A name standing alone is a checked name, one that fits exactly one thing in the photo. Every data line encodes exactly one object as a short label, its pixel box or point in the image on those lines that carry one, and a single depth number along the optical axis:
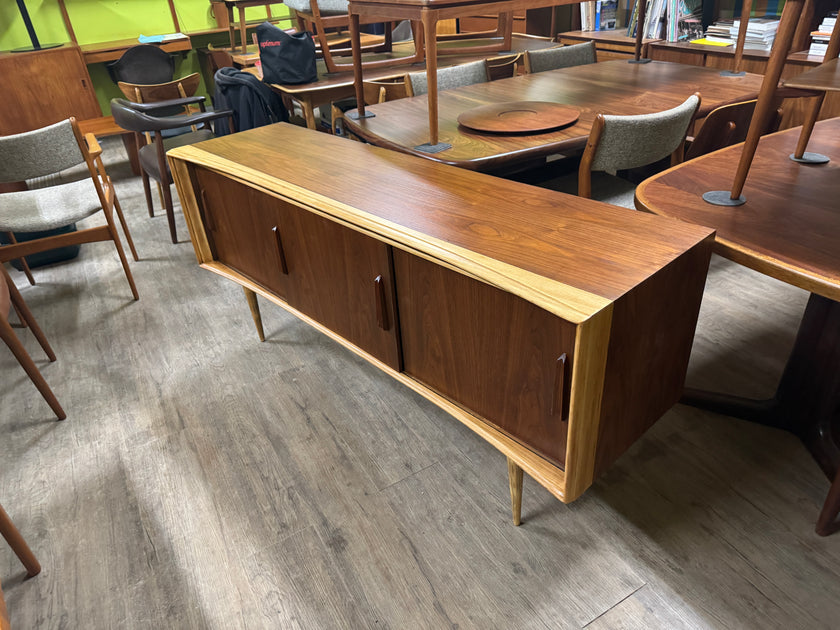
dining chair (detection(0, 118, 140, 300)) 2.12
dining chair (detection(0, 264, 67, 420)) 1.64
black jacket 2.79
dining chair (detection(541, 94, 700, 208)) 1.53
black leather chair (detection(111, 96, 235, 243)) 2.52
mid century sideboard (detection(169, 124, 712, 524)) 0.96
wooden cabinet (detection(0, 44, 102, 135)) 4.40
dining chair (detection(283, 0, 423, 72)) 3.09
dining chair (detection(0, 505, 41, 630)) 1.23
